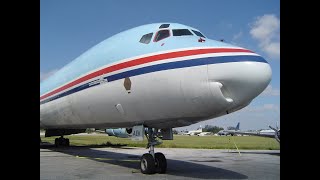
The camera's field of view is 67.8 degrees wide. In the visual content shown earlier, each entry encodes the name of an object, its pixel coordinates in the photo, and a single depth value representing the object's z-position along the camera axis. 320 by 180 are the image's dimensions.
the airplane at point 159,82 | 6.06
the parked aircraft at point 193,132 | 82.88
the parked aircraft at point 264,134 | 16.32
